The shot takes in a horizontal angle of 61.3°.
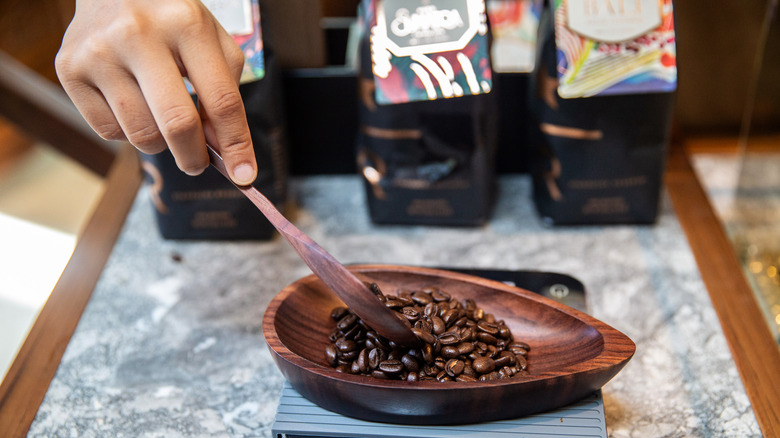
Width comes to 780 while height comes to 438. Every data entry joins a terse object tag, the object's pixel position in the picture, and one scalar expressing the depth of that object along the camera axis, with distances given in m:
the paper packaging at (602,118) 1.05
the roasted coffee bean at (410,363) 0.76
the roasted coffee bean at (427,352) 0.77
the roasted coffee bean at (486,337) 0.82
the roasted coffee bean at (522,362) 0.78
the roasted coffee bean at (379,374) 0.75
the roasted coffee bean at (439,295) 0.86
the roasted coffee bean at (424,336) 0.77
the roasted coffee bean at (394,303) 0.82
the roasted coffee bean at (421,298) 0.86
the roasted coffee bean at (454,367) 0.75
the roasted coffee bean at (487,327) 0.83
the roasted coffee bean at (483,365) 0.76
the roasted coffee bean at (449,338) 0.79
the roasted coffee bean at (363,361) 0.77
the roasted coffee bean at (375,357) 0.77
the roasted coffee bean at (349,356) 0.80
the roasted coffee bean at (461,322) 0.83
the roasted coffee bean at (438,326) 0.81
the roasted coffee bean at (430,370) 0.76
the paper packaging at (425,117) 1.05
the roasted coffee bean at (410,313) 0.82
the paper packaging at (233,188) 1.08
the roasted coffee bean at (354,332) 0.83
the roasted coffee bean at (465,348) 0.78
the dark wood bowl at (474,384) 0.71
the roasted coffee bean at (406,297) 0.84
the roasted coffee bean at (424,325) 0.81
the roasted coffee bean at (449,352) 0.78
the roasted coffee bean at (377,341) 0.79
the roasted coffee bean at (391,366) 0.75
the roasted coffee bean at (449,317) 0.82
